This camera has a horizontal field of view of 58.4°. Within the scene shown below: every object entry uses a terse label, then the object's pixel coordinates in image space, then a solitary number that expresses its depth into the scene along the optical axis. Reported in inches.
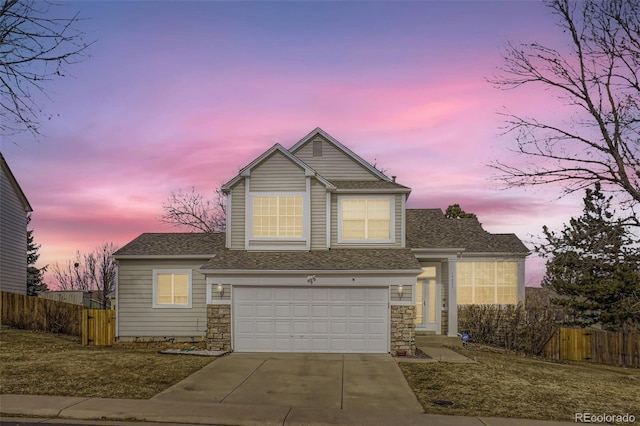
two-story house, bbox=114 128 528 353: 770.2
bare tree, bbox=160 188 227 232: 1678.2
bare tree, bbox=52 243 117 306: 2328.7
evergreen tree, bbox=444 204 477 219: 1605.6
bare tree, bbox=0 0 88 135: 392.8
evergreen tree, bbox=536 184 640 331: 536.1
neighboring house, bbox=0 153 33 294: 1326.3
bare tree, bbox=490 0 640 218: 545.0
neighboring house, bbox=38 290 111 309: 1649.9
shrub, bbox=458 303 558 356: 911.7
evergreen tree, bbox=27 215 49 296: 1641.2
